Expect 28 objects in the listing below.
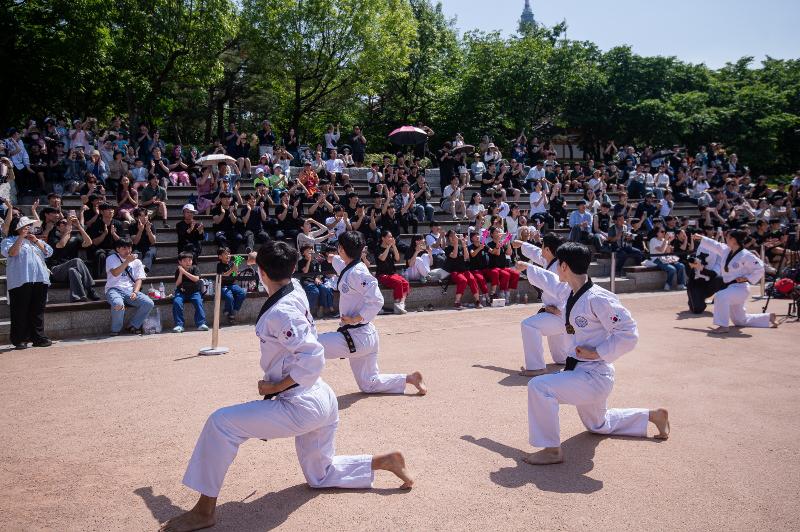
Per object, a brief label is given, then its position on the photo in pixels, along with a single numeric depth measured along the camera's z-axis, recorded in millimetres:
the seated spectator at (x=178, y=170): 16688
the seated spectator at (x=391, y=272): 12773
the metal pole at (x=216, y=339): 8833
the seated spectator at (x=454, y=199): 17766
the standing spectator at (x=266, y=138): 18844
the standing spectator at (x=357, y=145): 20875
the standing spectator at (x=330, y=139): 20109
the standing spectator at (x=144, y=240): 11938
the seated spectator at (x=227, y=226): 13227
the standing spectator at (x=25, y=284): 9203
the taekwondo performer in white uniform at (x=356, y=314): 6379
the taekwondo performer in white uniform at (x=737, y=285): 10266
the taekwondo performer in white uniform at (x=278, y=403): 3922
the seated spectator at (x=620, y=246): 16234
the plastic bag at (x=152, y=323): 10516
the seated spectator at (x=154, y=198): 13820
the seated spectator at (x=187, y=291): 10688
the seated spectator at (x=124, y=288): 10266
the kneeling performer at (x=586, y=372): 4914
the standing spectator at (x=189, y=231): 12398
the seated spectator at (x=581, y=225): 16609
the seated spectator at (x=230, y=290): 11291
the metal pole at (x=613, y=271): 14703
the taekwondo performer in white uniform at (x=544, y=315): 7359
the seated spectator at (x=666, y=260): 16016
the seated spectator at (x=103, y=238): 11383
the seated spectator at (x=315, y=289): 12016
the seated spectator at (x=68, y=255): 10516
